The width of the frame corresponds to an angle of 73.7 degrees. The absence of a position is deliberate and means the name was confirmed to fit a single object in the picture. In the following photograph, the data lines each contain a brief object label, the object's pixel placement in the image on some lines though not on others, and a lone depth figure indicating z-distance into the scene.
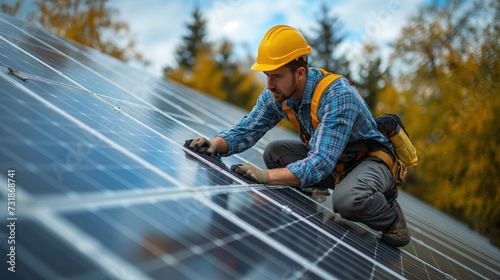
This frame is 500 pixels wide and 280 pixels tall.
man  3.02
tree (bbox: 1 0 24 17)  28.53
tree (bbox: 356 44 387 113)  34.41
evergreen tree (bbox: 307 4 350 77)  34.89
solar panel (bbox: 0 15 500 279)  1.00
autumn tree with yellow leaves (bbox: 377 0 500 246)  11.88
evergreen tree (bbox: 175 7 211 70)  43.22
